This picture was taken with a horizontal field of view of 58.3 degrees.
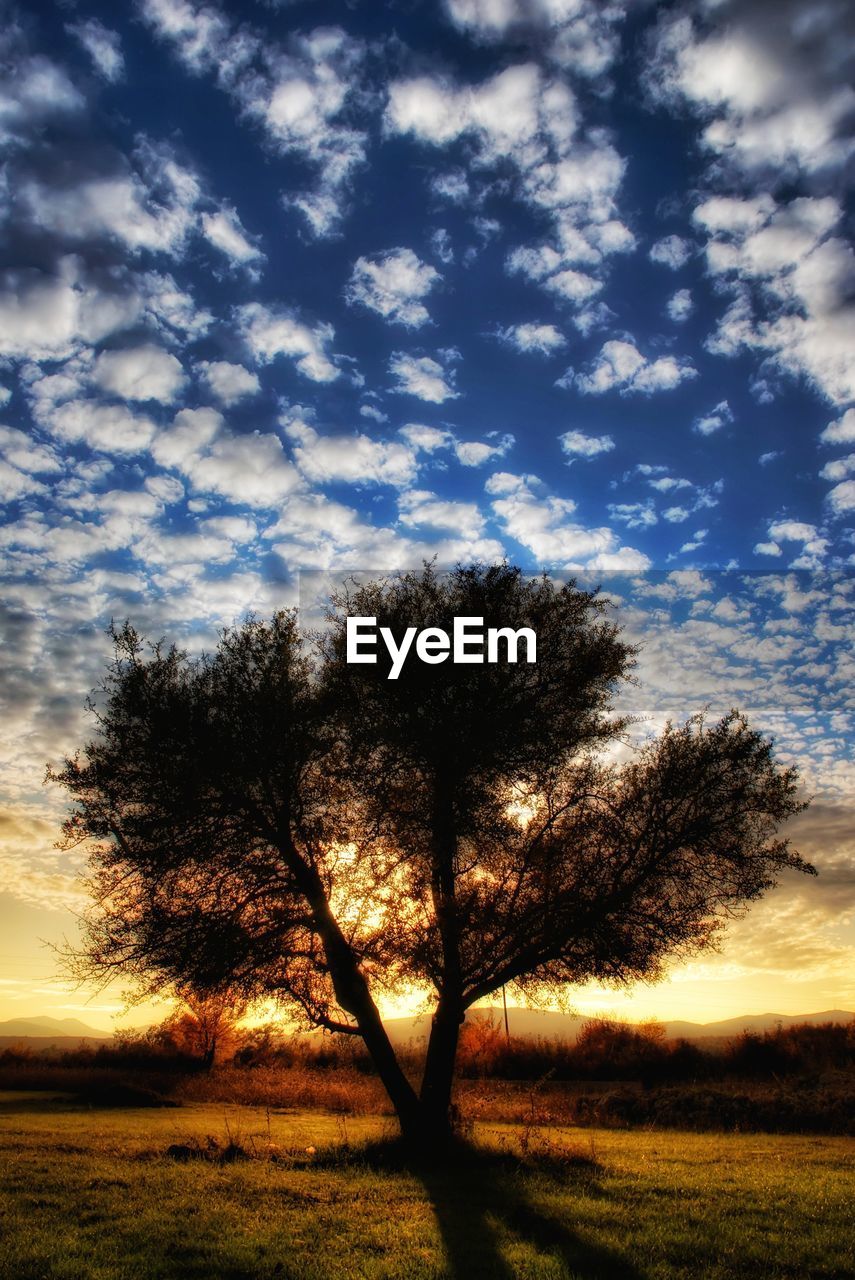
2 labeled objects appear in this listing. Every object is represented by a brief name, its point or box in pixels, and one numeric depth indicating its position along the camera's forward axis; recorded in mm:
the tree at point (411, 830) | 16906
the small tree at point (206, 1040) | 43781
